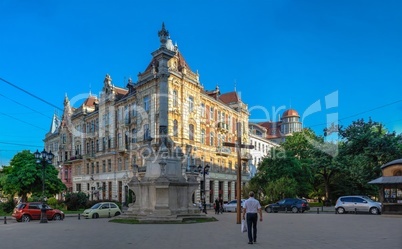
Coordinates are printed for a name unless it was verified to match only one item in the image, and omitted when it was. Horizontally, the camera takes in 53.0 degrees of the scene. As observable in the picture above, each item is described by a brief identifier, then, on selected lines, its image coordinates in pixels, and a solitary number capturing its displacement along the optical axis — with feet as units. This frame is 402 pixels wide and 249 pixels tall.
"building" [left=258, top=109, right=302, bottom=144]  381.73
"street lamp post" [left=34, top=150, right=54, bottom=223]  103.19
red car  98.43
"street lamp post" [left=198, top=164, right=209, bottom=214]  123.54
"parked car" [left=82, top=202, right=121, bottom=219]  109.91
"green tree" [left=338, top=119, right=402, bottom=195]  132.57
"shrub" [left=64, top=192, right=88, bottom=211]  151.23
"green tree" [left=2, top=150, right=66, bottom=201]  160.76
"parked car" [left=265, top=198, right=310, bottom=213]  133.80
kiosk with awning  101.18
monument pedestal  80.94
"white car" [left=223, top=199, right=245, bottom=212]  146.24
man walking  44.83
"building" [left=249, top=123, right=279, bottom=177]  259.06
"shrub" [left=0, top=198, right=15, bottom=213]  139.13
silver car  115.14
